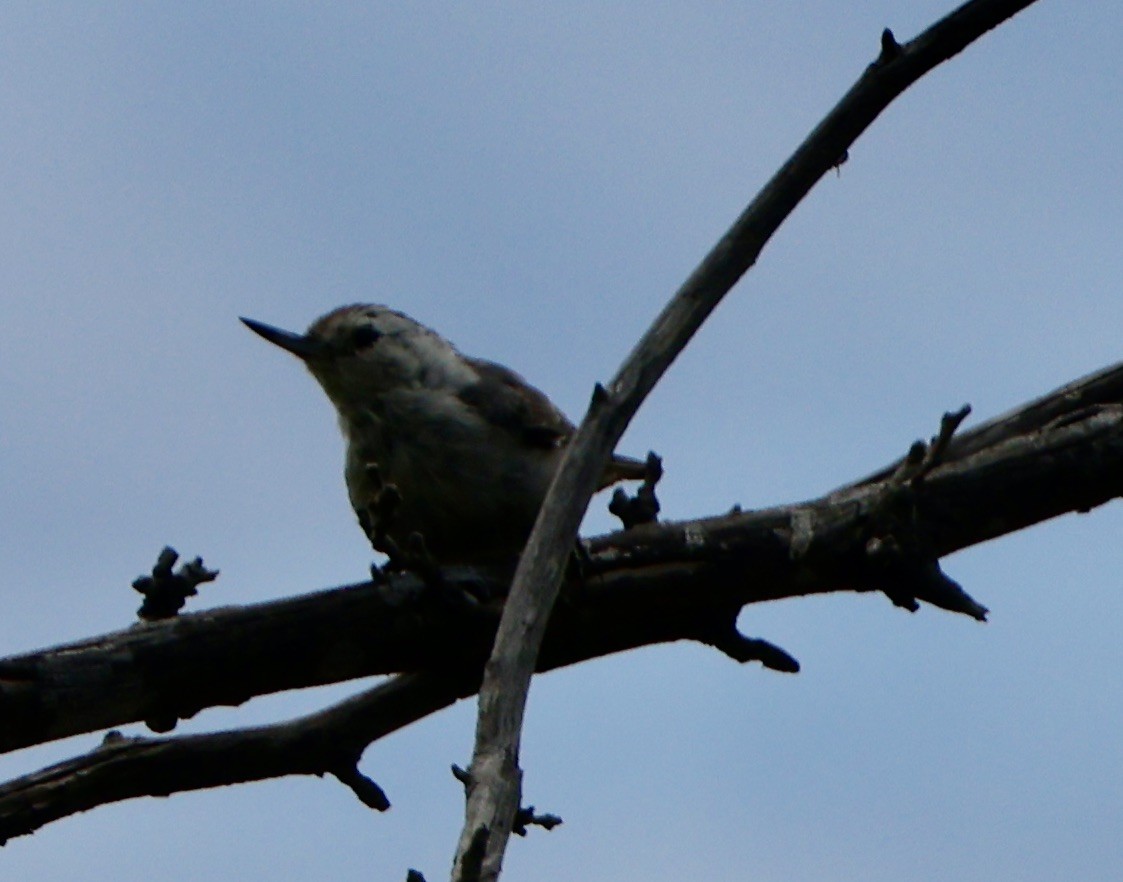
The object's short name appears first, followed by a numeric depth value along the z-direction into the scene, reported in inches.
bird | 430.9
